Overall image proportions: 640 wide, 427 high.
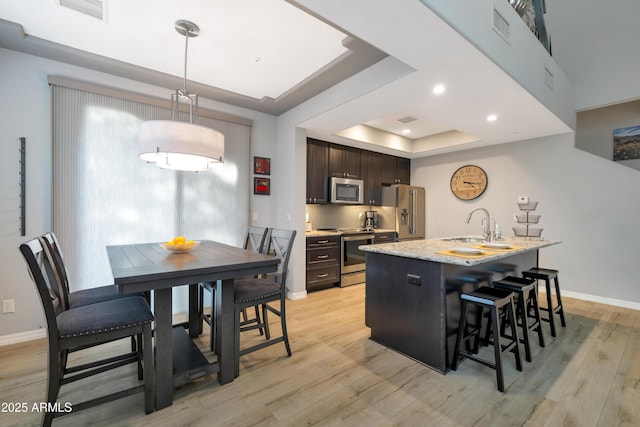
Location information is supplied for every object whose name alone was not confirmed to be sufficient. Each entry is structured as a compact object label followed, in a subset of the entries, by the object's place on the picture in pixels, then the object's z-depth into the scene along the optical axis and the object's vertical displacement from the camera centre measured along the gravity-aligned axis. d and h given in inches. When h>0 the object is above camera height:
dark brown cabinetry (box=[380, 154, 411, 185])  214.1 +34.8
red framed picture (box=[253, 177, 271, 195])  154.4 +15.1
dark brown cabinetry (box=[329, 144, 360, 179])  182.1 +35.0
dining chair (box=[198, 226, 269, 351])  88.1 -15.0
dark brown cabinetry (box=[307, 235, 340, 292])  160.1 -29.4
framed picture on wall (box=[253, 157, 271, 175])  154.2 +26.3
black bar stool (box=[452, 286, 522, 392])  73.0 -30.4
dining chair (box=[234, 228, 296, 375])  78.9 -24.3
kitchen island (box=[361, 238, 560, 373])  80.4 -24.1
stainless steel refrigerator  203.2 +4.9
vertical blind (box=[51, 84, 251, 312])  105.0 +9.4
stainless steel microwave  178.7 +14.9
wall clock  191.0 +22.6
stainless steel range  173.3 -27.8
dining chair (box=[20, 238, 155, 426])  55.0 -25.0
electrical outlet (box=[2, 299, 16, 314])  96.4 -33.6
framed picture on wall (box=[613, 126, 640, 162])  143.8 +37.9
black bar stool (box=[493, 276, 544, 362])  86.4 -26.3
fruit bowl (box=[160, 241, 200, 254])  86.4 -11.1
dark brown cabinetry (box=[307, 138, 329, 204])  171.2 +26.2
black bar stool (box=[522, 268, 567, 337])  107.5 -25.9
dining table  61.4 -16.2
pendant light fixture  76.3 +20.5
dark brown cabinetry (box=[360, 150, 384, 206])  199.9 +27.8
